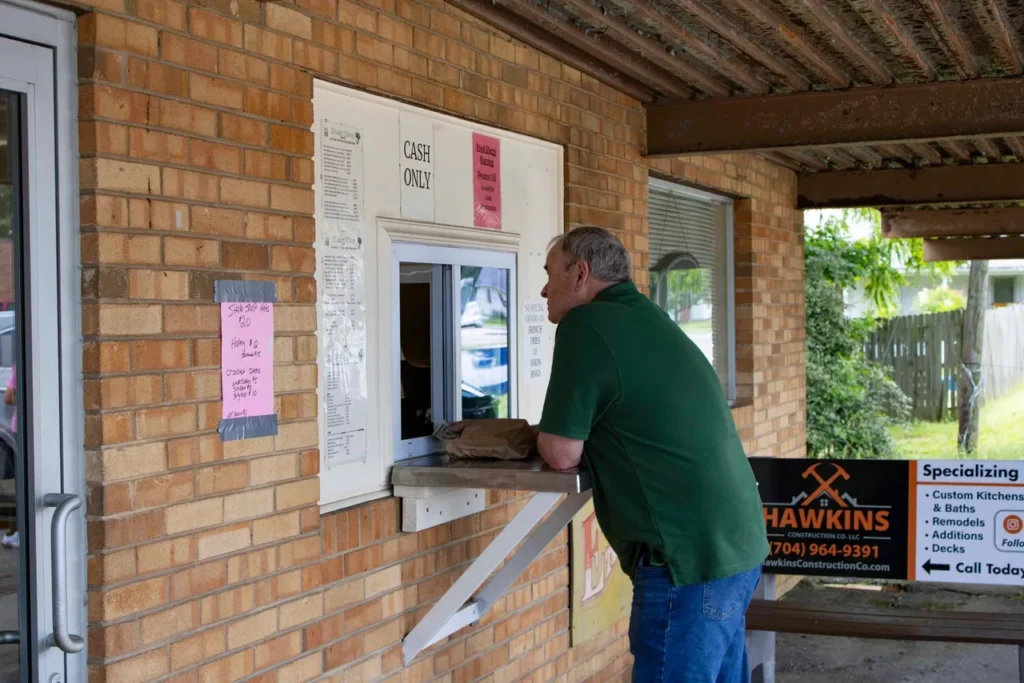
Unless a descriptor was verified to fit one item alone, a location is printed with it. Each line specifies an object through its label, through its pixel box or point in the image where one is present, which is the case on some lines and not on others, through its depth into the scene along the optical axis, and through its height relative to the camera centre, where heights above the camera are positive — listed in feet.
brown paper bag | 12.54 -1.36
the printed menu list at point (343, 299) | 12.48 +0.22
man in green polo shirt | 10.44 -1.44
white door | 9.05 -0.50
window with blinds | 23.10 +1.08
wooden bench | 16.80 -4.63
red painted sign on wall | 15.23 +1.80
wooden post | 54.24 -2.02
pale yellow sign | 17.95 -4.36
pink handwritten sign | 10.69 -0.37
